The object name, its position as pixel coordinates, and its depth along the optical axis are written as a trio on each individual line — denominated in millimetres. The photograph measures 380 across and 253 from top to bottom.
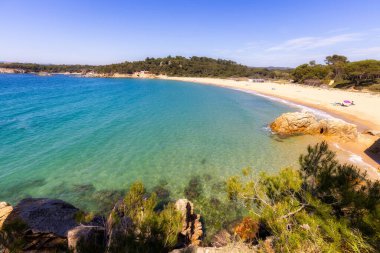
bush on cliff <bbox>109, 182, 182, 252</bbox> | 4566
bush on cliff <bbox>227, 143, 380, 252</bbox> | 4133
